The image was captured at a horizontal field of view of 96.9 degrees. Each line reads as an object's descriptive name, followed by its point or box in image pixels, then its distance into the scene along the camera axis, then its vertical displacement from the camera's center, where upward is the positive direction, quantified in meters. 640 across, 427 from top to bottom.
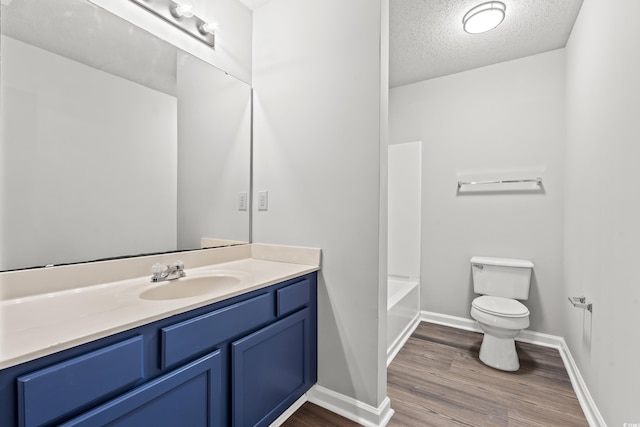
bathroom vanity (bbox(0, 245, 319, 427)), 0.73 -0.51
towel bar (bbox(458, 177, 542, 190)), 2.47 +0.28
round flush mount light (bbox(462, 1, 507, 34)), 1.94 +1.37
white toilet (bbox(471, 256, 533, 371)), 2.06 -0.73
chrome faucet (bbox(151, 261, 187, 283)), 1.38 -0.31
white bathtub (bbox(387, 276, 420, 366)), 2.26 -0.89
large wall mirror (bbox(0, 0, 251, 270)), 1.08 +0.33
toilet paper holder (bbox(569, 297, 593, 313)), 1.61 -0.53
